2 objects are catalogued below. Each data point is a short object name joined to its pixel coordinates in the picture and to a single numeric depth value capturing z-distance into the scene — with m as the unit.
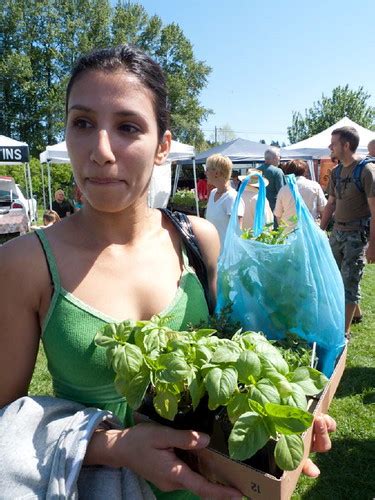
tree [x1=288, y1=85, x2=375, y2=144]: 31.05
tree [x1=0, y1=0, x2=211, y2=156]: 32.91
